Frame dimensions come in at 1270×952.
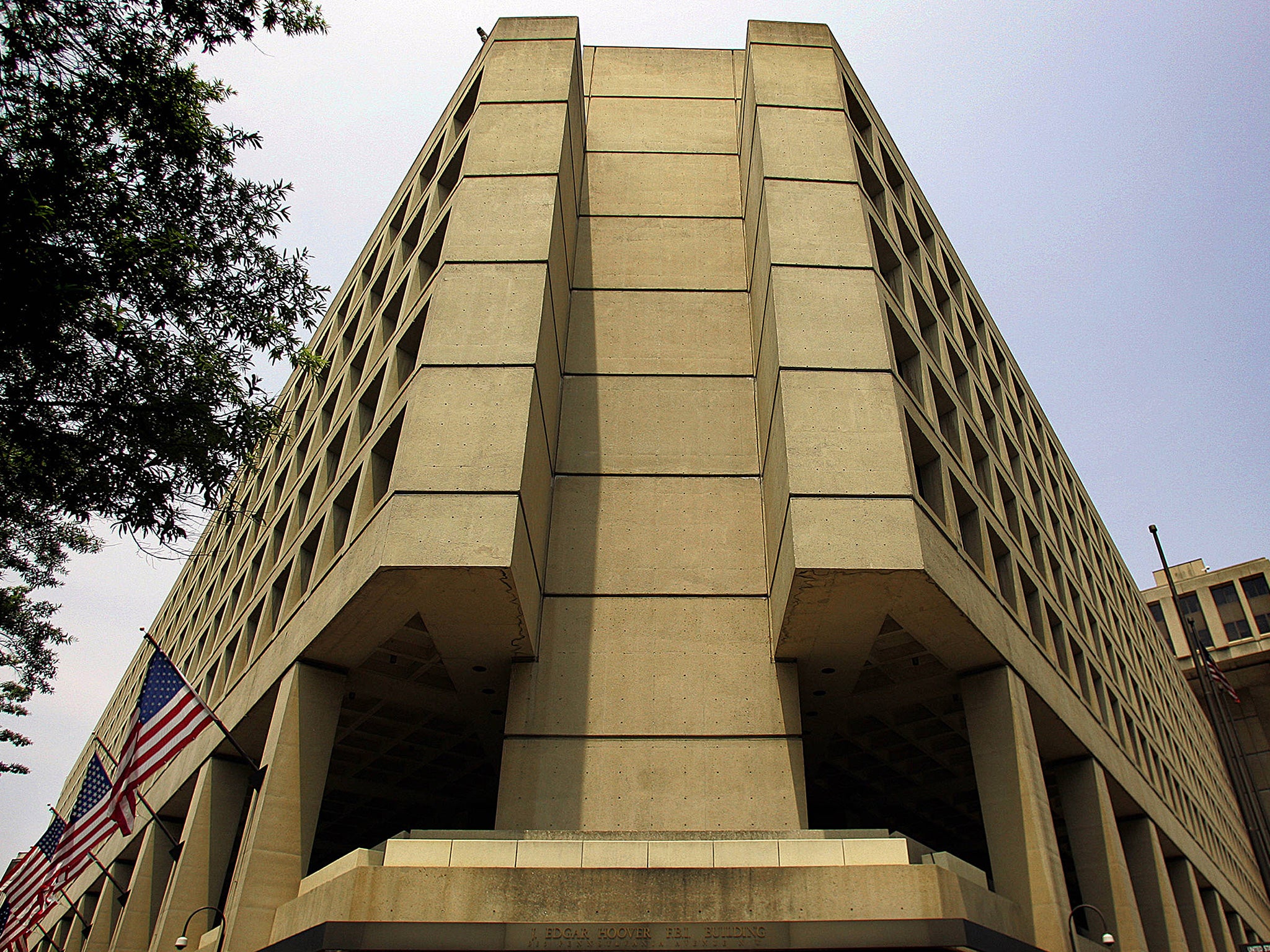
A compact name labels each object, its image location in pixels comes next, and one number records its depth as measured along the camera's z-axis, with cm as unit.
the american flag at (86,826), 1596
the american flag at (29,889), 1966
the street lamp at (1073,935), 1480
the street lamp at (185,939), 1471
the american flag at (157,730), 1495
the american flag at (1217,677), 4853
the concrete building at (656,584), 1355
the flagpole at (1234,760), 4922
